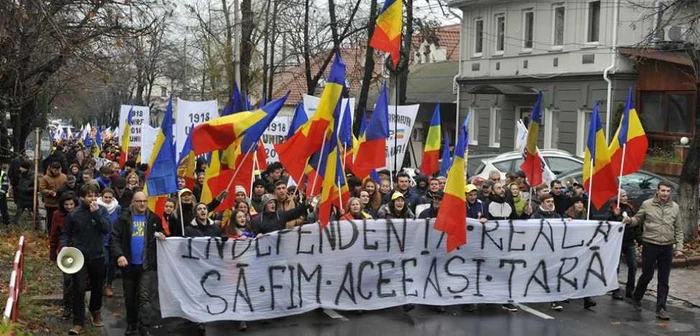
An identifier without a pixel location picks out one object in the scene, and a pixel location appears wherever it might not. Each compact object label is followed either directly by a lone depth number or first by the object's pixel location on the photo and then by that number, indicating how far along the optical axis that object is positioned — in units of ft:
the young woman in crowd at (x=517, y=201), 38.51
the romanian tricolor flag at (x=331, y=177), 31.65
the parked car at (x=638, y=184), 55.42
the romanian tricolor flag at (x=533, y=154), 37.70
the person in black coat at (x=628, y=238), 35.73
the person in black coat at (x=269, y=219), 32.58
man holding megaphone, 29.32
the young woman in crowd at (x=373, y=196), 37.75
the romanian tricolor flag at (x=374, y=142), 39.04
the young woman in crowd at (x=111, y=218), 33.91
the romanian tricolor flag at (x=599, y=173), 36.45
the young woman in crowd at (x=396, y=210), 34.58
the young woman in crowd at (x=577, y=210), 36.04
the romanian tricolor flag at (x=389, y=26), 33.95
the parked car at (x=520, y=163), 61.77
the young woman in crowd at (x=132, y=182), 40.68
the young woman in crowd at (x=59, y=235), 30.86
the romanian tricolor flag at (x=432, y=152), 48.80
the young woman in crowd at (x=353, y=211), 33.30
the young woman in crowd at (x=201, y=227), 30.50
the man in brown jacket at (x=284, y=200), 34.54
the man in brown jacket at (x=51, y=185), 46.09
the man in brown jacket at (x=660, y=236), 33.09
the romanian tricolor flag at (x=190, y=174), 40.11
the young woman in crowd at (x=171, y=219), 32.01
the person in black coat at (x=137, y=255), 29.19
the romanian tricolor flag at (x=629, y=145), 37.92
